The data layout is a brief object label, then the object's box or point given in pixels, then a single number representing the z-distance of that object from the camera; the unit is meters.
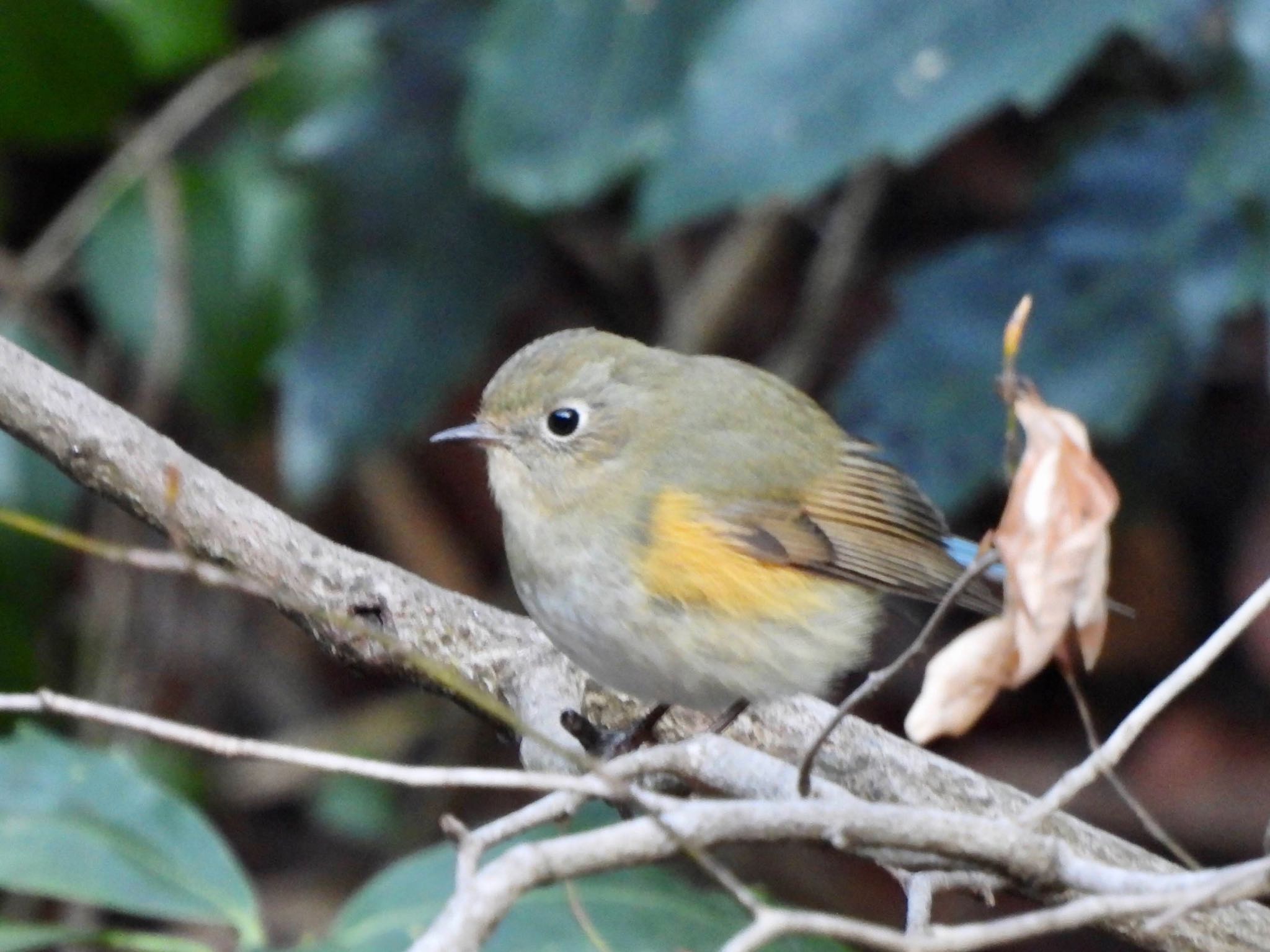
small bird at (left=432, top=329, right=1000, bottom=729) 4.63
